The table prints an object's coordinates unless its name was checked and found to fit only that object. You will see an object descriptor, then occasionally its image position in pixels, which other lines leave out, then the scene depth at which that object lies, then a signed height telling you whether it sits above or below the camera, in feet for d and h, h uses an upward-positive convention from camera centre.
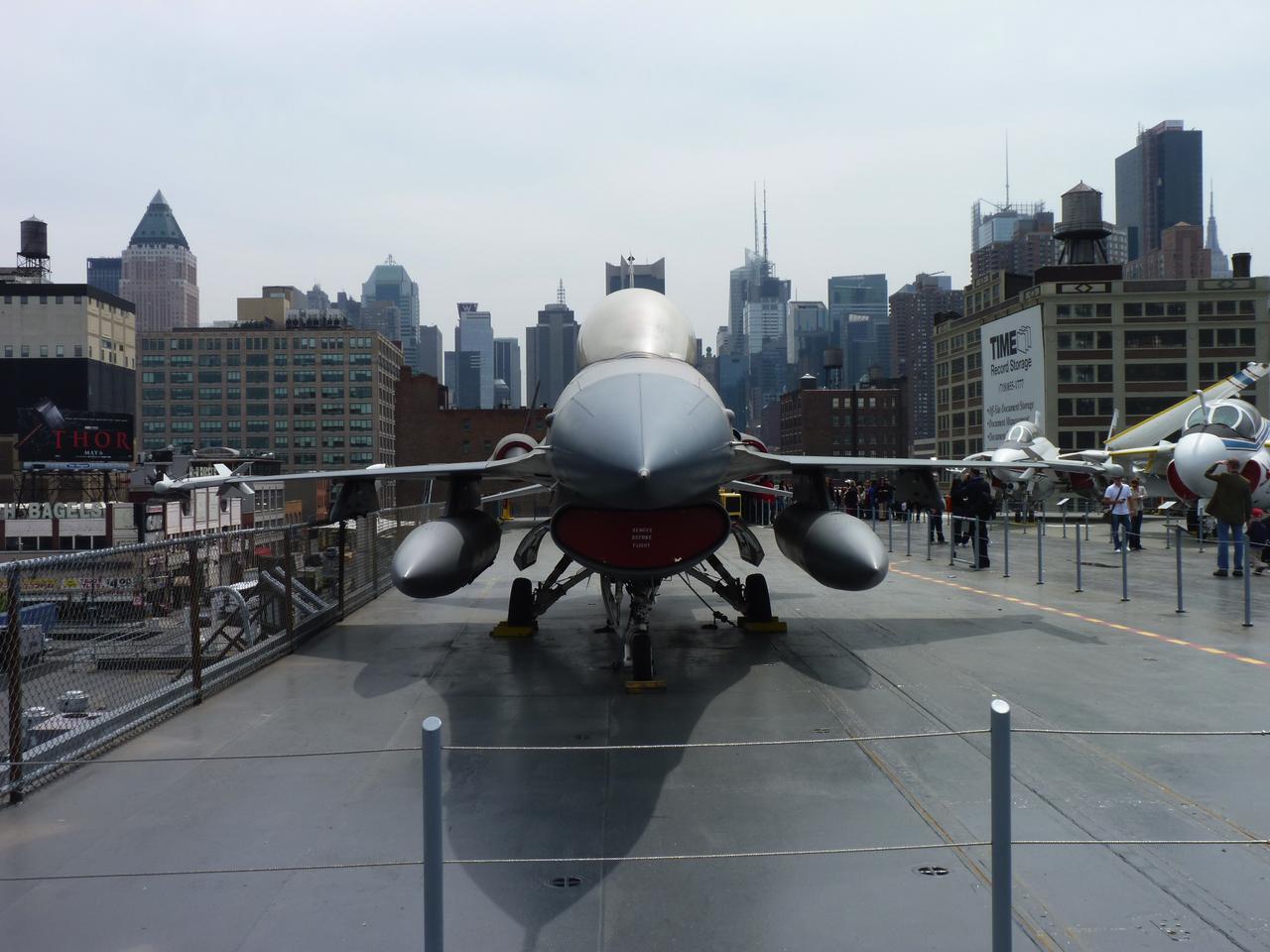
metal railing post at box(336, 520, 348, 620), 39.66 -3.95
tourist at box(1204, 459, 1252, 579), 48.23 -1.71
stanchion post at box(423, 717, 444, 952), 10.52 -4.65
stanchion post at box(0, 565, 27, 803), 17.94 -4.02
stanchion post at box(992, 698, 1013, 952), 11.05 -4.53
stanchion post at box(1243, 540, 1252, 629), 36.19 -5.36
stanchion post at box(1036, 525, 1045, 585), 51.08 -6.00
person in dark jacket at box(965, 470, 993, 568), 65.21 -1.90
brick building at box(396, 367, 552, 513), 272.31 +13.79
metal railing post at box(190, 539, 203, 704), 25.88 -4.54
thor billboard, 195.00 +7.35
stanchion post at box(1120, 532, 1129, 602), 44.18 -5.49
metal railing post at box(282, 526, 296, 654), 33.42 -4.27
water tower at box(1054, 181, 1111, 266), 276.62 +74.72
